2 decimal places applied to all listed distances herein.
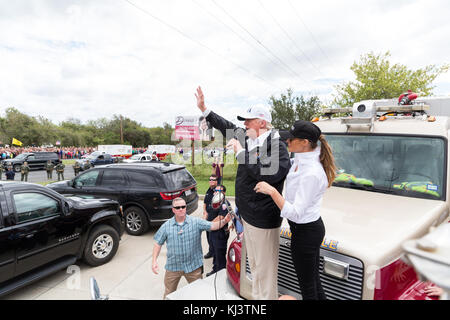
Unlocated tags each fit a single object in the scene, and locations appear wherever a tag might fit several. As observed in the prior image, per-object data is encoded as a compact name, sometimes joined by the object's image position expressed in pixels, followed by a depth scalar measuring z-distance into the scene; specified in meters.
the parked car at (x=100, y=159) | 27.02
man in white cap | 1.94
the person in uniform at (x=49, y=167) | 17.14
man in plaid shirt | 3.06
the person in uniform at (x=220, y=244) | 3.84
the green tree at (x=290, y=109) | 17.25
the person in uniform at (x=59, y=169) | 16.59
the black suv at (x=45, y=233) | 3.34
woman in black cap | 1.78
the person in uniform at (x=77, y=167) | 18.25
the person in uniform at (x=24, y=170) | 15.62
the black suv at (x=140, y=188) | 6.12
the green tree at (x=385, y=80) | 16.27
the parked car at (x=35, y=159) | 23.07
